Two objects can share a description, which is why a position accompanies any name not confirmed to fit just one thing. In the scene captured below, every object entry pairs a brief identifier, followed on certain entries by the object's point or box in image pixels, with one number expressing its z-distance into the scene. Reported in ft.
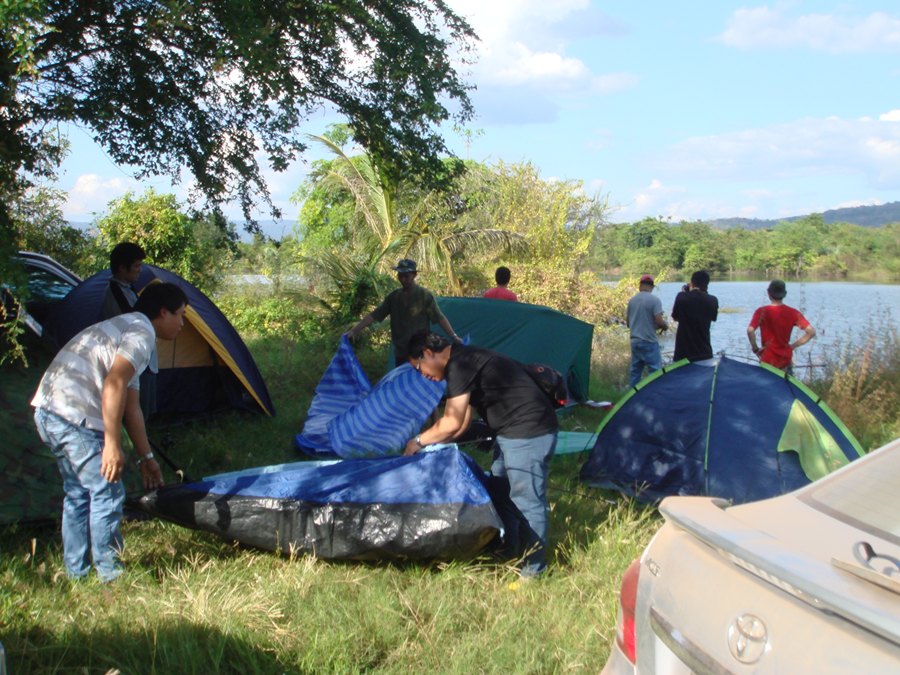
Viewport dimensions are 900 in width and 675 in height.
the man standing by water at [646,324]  33.50
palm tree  58.34
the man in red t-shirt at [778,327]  29.04
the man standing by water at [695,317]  30.09
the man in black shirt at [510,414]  15.31
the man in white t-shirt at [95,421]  13.75
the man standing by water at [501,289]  34.91
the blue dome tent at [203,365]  26.81
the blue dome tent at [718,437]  20.86
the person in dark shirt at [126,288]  20.99
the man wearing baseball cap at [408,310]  27.71
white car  6.02
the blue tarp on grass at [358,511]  14.96
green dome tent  34.78
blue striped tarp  24.45
